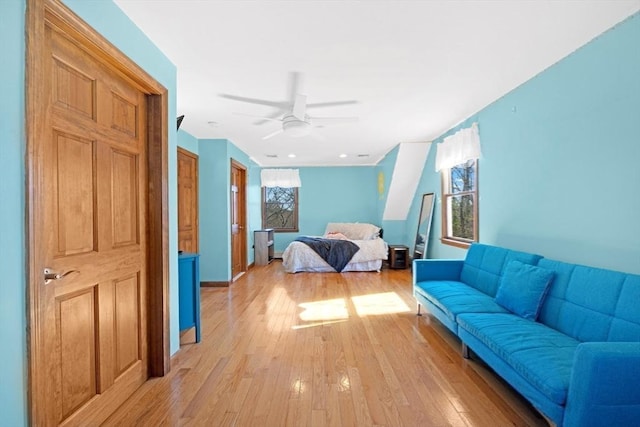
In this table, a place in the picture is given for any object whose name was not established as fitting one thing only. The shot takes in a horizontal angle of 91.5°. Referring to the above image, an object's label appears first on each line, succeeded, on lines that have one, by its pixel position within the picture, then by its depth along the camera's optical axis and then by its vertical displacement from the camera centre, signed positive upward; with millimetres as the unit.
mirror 5543 -306
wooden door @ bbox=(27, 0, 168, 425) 1310 -98
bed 6219 -964
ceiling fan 3103 +1045
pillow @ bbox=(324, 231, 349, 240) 7032 -602
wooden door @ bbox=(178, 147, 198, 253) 4660 +144
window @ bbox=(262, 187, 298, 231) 8203 +40
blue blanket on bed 6172 -823
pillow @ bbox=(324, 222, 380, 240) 7058 -483
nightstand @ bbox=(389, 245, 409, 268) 6488 -988
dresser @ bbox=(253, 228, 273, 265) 7047 -849
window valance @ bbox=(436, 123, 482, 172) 3840 +822
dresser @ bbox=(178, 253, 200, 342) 2809 -752
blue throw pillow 2312 -612
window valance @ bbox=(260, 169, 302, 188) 7879 +796
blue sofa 1344 -782
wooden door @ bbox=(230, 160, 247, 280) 5725 -208
